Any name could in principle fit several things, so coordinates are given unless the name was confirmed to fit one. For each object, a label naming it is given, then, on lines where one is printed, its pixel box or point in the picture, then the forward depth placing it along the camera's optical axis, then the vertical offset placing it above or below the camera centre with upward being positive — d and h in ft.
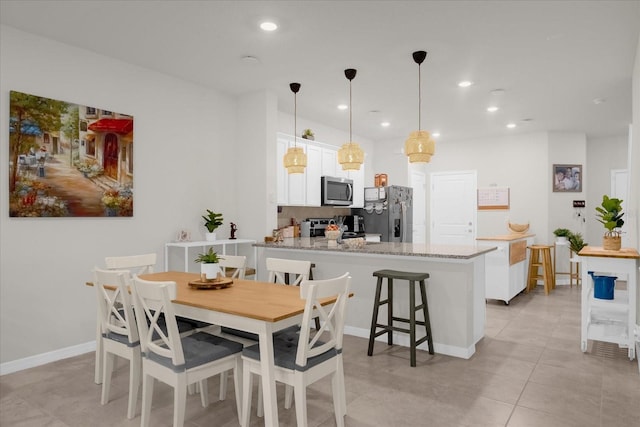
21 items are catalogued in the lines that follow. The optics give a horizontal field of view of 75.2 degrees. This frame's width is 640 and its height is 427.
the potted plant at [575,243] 22.00 -1.61
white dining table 6.79 -1.65
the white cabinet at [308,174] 17.01 +1.80
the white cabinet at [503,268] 17.65 -2.40
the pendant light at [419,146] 11.82 +1.91
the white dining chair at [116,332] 8.11 -2.45
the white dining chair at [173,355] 7.00 -2.54
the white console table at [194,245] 13.62 -1.07
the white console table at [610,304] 11.34 -2.64
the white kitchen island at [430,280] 11.65 -2.04
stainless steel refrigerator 21.95 +0.02
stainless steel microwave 19.42 +1.07
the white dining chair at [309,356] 6.86 -2.51
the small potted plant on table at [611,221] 11.92 -0.24
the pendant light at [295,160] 14.07 +1.80
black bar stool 11.05 -2.66
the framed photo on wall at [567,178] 23.48 +1.96
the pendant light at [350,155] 13.37 +1.86
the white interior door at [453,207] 25.40 +0.35
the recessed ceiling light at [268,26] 10.39 +4.75
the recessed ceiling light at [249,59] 12.56 +4.71
